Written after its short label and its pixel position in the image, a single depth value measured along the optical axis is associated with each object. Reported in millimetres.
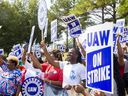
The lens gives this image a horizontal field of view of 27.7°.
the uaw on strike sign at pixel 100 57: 2364
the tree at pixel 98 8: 17584
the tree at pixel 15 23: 28028
